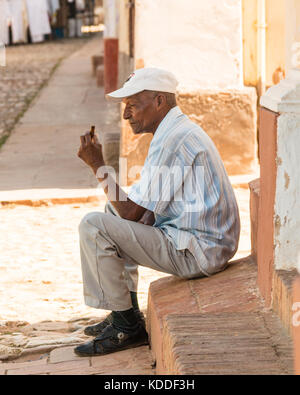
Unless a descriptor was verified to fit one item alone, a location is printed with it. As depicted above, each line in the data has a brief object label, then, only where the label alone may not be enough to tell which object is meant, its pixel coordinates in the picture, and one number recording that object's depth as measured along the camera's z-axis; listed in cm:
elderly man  639
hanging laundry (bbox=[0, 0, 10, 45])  4276
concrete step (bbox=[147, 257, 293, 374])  492
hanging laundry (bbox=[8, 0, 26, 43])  4583
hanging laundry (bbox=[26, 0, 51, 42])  4739
